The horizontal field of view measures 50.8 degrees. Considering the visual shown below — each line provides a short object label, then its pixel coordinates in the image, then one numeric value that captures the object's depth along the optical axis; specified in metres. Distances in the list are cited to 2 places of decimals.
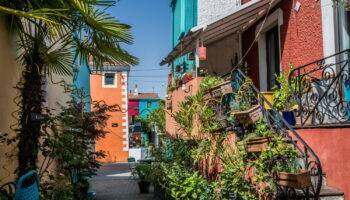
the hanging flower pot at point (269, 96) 8.07
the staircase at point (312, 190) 4.57
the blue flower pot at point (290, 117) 6.29
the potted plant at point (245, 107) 5.60
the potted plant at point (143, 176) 11.33
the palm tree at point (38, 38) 4.50
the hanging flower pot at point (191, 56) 9.66
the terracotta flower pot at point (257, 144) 5.05
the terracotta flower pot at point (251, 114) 5.59
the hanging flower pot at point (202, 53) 7.84
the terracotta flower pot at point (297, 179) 4.36
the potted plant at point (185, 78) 8.67
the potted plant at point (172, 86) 10.16
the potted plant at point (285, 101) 6.30
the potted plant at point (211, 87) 6.84
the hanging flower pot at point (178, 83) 9.37
